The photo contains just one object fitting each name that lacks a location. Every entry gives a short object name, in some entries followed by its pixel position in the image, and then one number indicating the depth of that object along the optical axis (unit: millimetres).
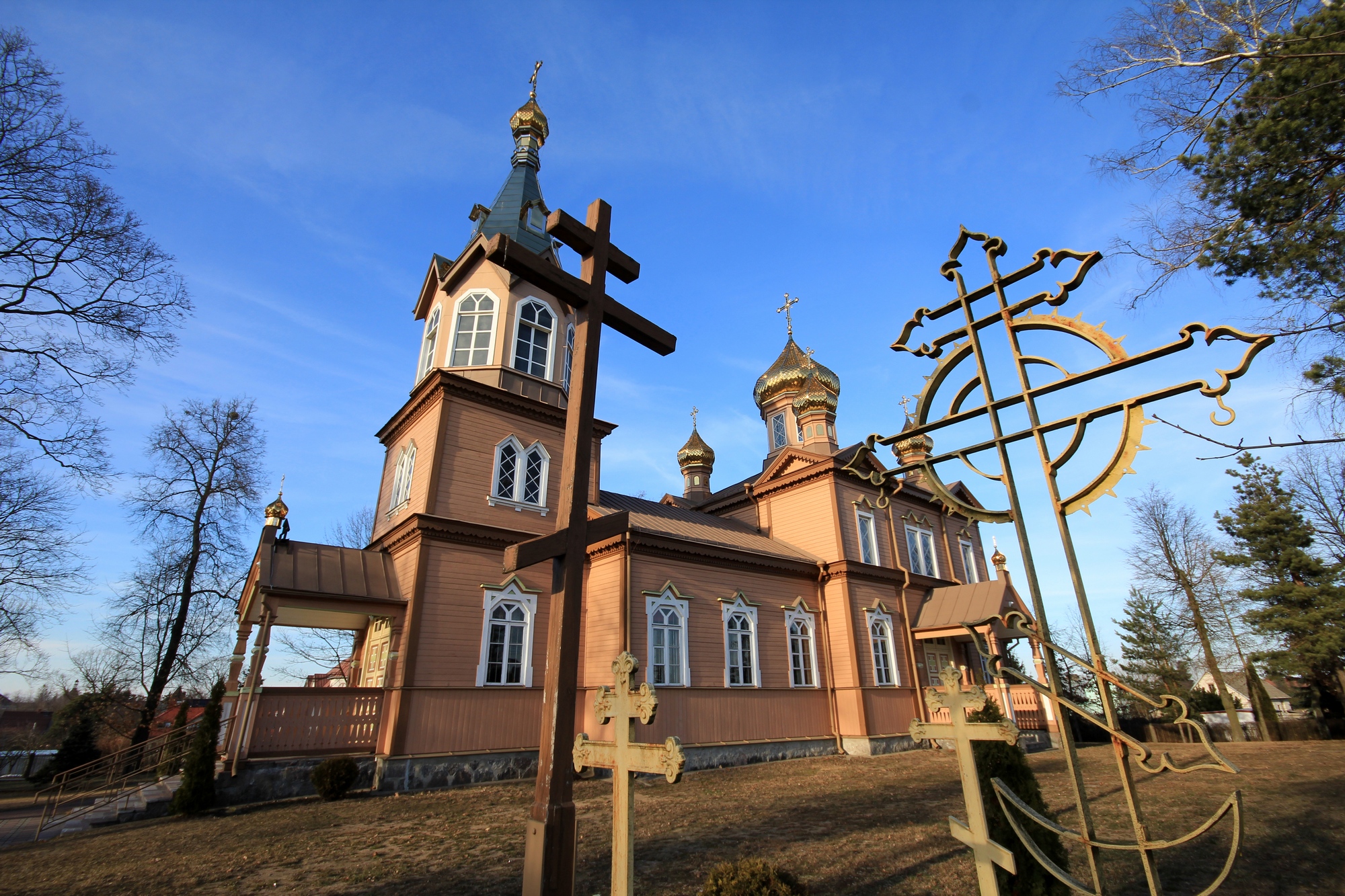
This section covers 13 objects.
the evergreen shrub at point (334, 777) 10438
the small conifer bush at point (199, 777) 9758
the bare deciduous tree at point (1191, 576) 24297
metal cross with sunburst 2447
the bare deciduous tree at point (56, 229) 10328
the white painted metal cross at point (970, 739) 2744
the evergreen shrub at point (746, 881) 4215
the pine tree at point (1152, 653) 28594
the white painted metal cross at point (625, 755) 3219
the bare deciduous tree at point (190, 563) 20078
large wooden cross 3445
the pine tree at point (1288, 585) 20406
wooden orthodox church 11773
